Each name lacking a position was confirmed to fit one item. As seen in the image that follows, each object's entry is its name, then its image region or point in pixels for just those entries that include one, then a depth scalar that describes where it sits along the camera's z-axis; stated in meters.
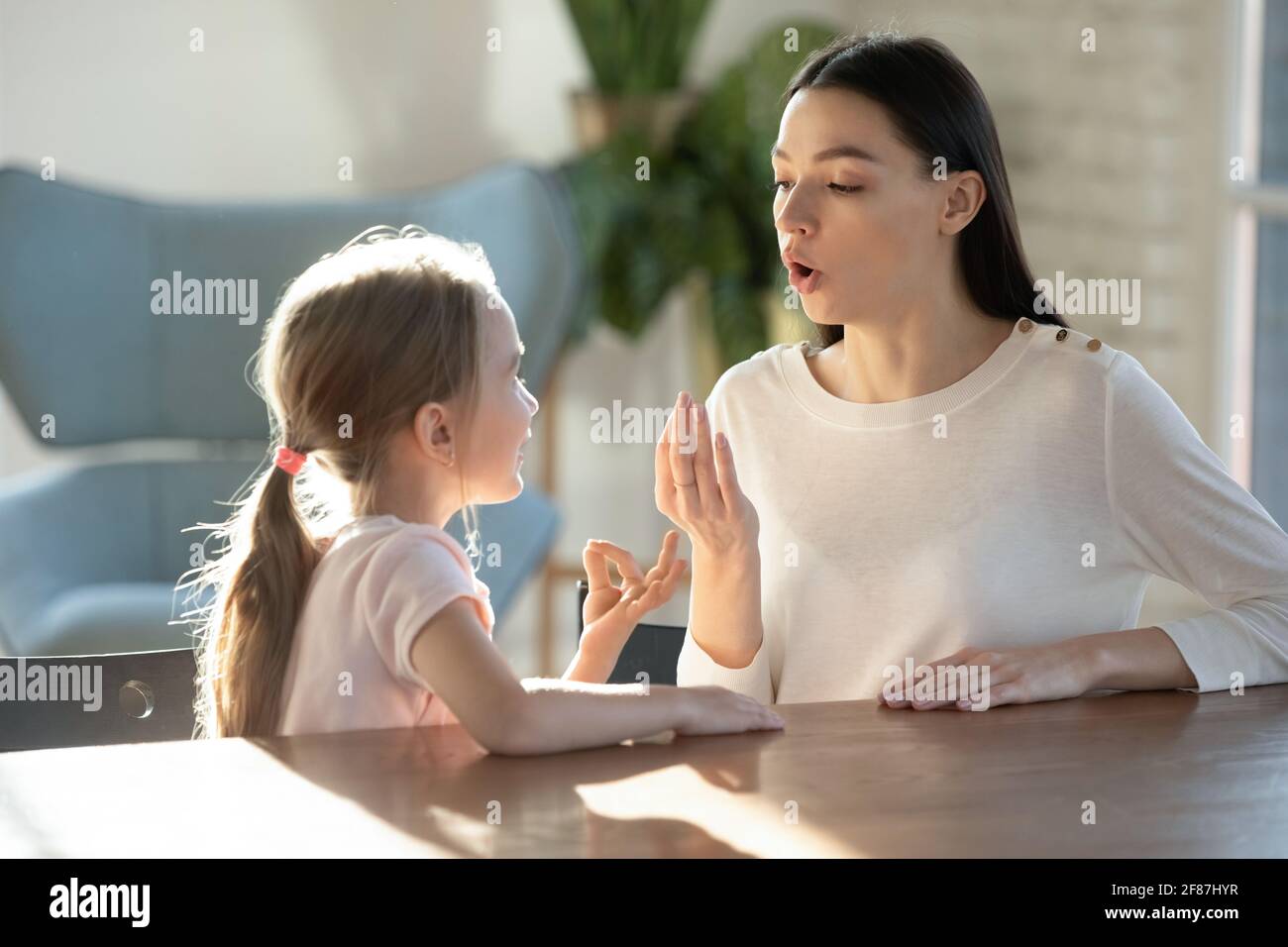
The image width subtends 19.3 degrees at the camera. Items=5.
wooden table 2.53
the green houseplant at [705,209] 6.44
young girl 2.73
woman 3.04
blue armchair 5.00
